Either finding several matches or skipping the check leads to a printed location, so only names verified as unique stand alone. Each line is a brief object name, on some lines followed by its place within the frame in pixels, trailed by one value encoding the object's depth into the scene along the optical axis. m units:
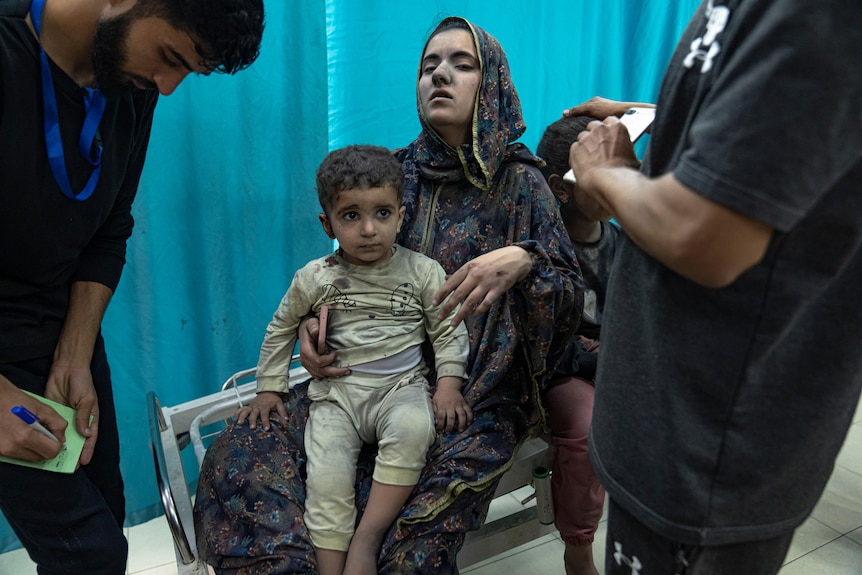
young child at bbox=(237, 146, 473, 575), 1.40
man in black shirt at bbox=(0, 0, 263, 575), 1.16
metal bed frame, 1.40
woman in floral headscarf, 1.33
